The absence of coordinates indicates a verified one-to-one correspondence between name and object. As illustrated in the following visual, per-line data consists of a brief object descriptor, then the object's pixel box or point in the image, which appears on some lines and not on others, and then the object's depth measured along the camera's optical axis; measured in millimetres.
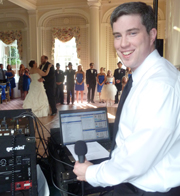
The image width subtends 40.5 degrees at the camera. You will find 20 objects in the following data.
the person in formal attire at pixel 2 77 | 9680
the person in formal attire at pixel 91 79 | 10141
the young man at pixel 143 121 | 790
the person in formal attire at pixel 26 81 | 11156
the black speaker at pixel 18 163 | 1262
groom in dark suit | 6847
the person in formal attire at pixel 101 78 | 10125
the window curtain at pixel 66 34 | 11797
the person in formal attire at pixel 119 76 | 9919
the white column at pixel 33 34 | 12047
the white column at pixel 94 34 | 10844
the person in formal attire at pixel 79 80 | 10039
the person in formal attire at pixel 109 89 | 9477
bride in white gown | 6939
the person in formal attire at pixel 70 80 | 9827
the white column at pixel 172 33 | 3719
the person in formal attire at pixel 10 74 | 11672
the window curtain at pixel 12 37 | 12559
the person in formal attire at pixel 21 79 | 11414
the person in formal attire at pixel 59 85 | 9789
